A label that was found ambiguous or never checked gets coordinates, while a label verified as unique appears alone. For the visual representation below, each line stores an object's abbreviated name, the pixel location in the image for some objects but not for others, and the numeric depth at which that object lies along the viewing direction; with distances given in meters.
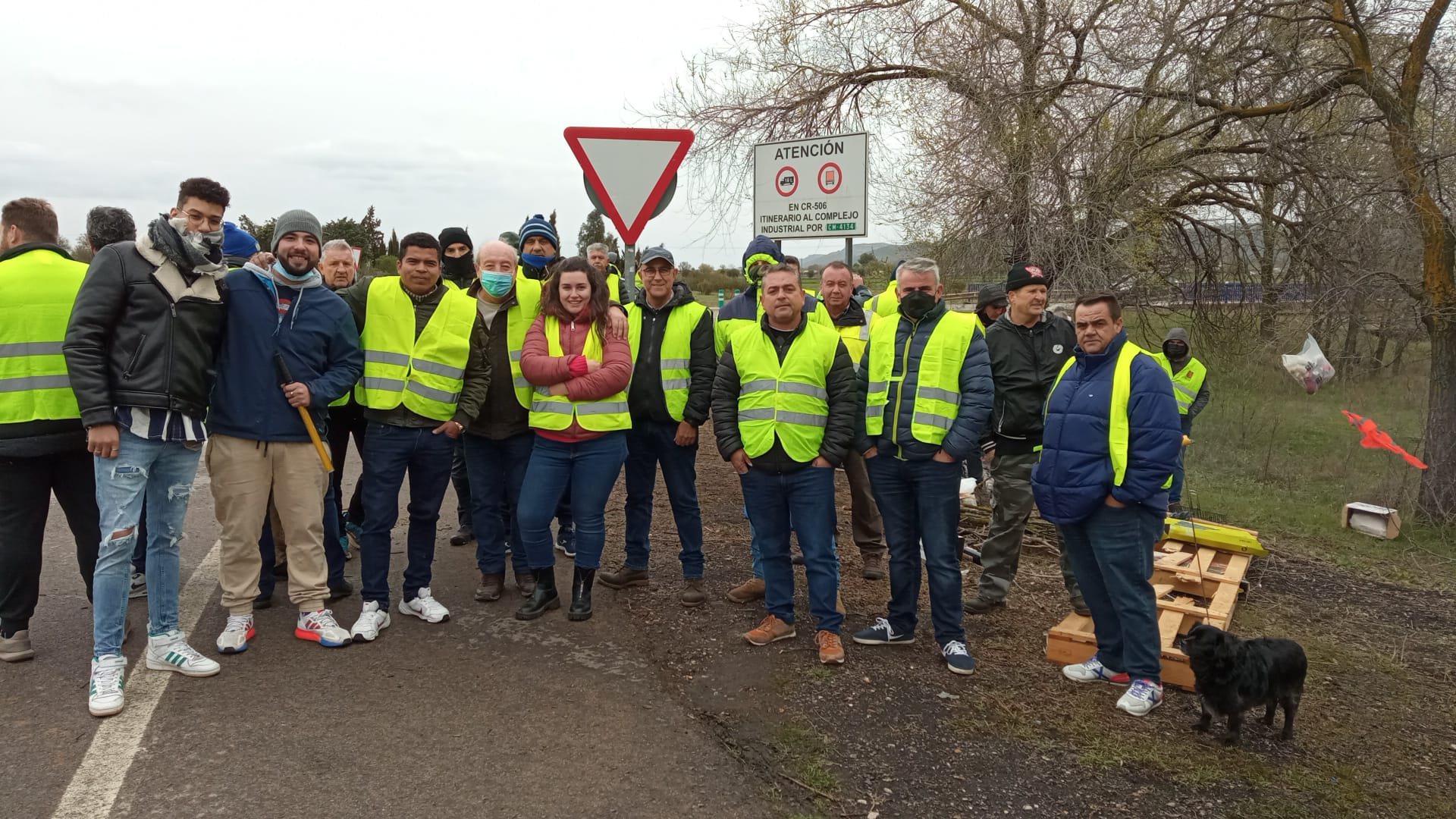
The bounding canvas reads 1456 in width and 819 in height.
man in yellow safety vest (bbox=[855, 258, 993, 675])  4.33
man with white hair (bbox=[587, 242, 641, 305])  6.50
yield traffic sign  5.47
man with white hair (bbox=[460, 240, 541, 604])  4.96
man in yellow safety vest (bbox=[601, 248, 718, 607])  5.18
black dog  3.61
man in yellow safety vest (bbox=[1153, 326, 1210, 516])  7.65
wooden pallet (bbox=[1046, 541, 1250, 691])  4.40
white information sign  6.80
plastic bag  7.42
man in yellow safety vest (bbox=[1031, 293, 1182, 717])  3.87
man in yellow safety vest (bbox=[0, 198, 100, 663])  3.99
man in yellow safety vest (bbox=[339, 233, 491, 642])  4.65
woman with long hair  4.73
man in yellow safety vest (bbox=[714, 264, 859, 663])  4.50
